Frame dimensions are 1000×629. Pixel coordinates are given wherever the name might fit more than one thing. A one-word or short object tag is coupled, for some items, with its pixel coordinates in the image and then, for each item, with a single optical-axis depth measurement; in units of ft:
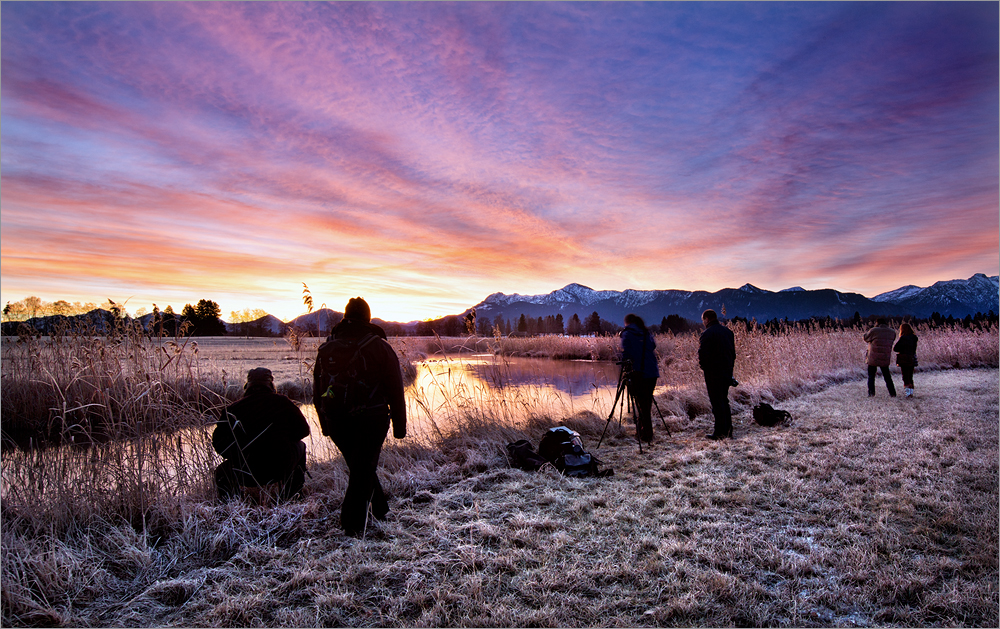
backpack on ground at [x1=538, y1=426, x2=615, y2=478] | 17.31
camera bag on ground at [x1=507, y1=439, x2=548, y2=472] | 18.14
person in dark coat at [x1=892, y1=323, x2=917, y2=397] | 31.76
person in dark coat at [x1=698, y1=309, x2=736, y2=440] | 22.74
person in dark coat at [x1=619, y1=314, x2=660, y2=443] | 22.71
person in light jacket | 31.42
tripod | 21.90
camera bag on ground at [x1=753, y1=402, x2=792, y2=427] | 24.58
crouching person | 13.73
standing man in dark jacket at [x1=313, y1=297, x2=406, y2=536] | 12.27
